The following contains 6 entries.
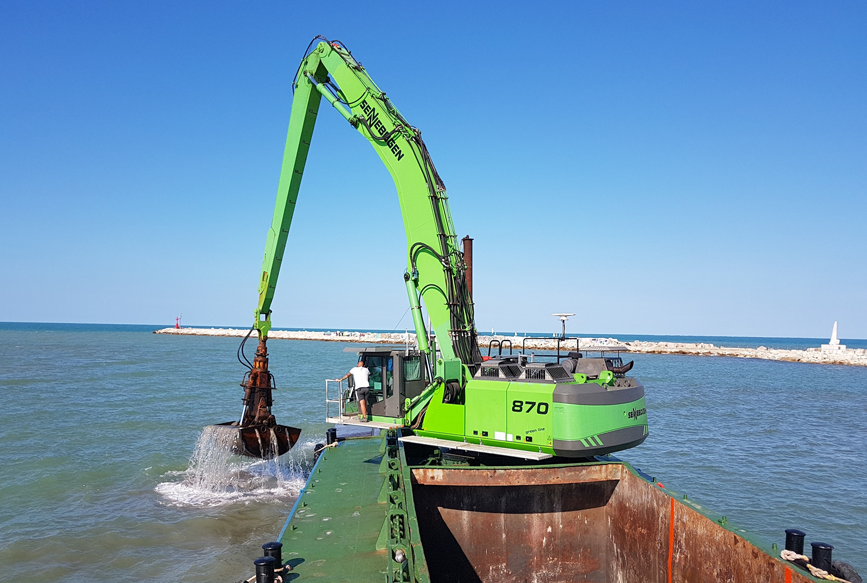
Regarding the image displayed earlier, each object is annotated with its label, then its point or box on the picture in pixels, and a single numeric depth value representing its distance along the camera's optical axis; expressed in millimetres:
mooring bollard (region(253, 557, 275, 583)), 5398
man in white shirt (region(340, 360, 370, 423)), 11258
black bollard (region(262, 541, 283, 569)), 5834
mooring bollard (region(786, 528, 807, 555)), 5934
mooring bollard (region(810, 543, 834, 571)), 5566
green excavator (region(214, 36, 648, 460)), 9211
